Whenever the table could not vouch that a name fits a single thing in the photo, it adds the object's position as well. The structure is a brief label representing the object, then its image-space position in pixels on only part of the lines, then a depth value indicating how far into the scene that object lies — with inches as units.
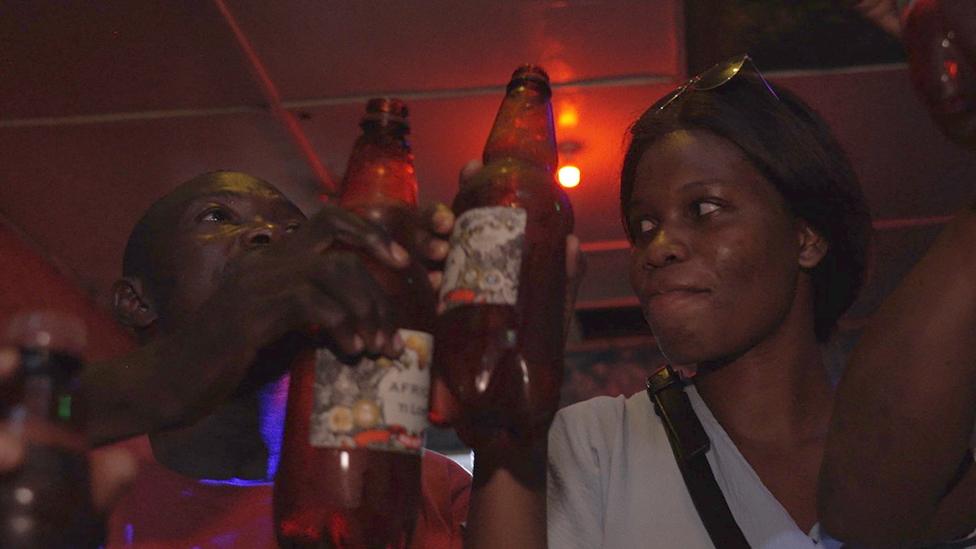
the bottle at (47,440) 21.5
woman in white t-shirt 39.2
